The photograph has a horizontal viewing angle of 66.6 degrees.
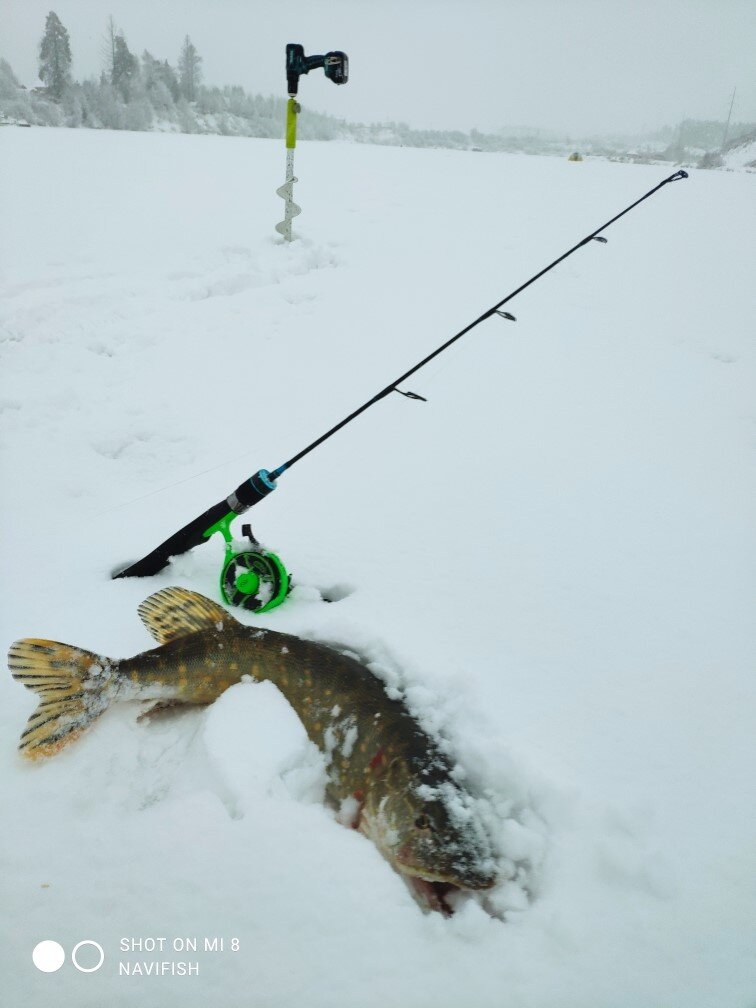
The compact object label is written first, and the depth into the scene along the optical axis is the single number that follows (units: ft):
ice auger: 21.54
